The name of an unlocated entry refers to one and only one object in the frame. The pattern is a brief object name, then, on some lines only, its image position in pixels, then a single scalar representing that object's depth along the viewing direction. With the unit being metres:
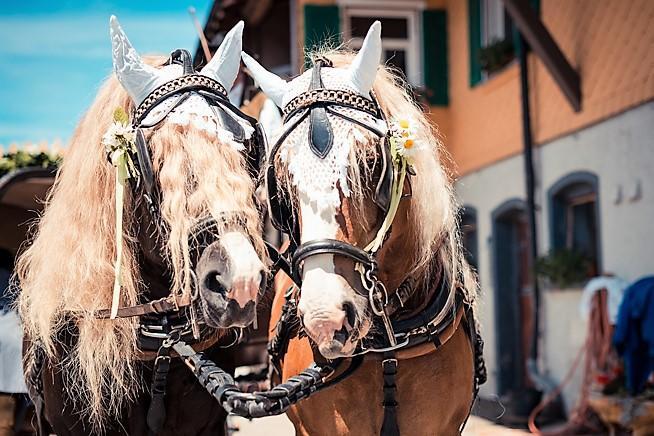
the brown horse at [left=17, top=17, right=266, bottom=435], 2.51
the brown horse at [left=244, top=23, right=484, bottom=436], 2.46
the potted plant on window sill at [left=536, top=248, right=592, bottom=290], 7.68
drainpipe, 8.46
